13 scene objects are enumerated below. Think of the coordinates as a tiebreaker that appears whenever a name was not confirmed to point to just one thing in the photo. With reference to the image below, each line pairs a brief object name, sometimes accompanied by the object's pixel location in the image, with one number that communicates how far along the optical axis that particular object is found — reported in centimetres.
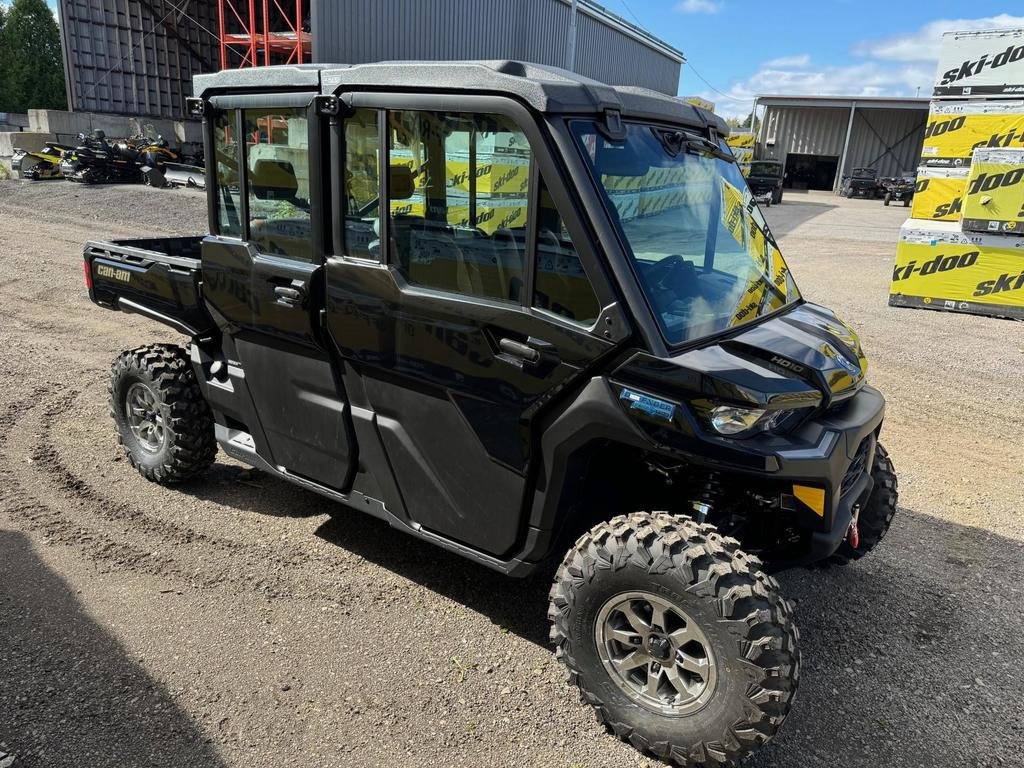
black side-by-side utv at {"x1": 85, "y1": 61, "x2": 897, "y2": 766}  256
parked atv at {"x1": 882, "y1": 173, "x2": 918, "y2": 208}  3604
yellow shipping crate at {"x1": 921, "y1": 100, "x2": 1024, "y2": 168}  1098
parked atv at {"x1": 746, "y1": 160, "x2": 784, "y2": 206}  3193
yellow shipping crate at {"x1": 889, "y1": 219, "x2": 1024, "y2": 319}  1030
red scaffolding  2136
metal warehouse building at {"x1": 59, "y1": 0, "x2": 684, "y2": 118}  2025
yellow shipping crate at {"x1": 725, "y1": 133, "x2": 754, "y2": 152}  3491
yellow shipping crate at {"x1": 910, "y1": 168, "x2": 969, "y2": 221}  1168
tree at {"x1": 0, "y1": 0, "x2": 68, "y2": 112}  4800
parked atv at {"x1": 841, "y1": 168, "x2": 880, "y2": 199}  3981
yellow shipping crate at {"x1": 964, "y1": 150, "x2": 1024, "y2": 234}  1007
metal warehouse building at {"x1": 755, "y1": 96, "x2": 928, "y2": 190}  4603
